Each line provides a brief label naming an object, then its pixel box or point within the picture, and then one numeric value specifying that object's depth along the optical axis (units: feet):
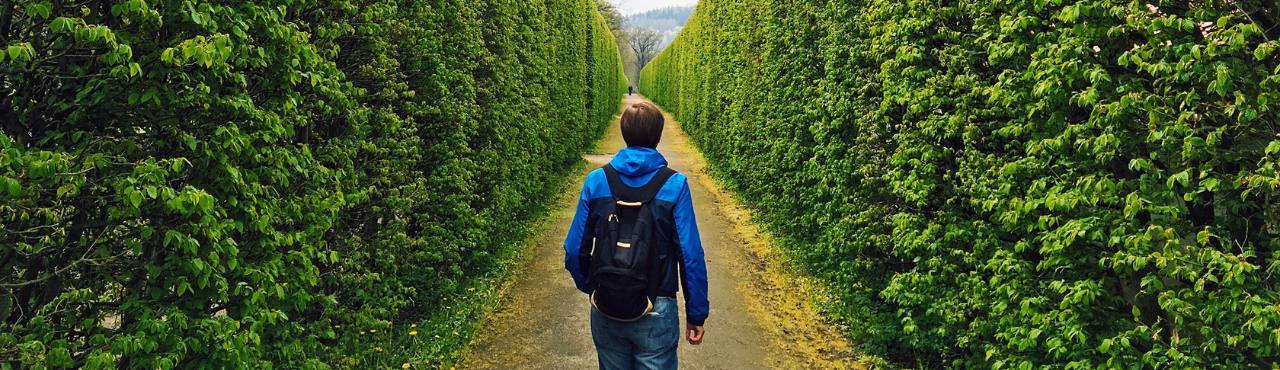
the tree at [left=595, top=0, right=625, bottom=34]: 189.26
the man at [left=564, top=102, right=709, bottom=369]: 9.38
